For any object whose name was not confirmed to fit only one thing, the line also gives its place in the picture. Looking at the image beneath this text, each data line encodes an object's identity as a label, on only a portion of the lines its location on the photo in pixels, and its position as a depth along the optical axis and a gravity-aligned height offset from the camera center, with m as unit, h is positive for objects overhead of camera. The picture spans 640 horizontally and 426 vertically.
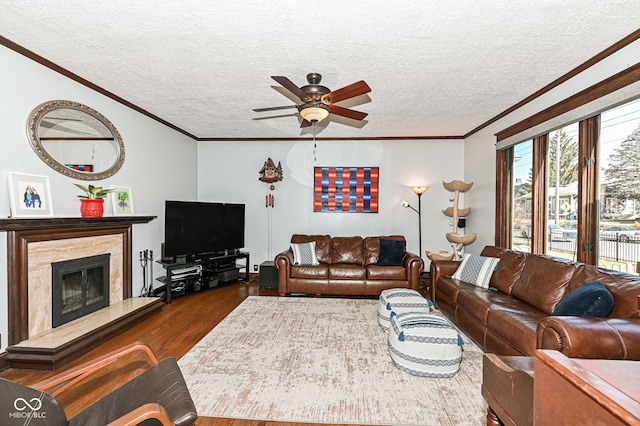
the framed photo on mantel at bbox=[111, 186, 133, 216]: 3.97 +0.10
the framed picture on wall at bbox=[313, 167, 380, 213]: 6.06 +0.40
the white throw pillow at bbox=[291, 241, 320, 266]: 5.04 -0.72
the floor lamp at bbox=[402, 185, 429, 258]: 5.60 +0.13
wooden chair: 1.27 -0.88
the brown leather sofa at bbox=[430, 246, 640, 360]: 1.69 -0.74
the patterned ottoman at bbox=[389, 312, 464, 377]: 2.46 -1.10
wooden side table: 0.81 -0.51
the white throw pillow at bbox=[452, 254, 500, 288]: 3.71 -0.72
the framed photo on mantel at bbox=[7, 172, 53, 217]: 2.72 +0.12
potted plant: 3.40 +0.08
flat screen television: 4.68 -0.32
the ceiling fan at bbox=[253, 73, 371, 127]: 2.67 +1.01
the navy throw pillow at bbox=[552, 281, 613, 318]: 2.07 -0.62
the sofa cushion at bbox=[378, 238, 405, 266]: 5.01 -0.68
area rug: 2.07 -1.33
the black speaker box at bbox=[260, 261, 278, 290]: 5.22 -1.10
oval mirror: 3.04 +0.74
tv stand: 4.64 -1.03
